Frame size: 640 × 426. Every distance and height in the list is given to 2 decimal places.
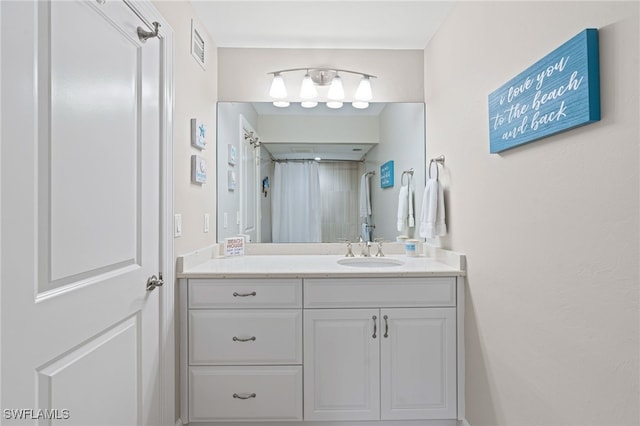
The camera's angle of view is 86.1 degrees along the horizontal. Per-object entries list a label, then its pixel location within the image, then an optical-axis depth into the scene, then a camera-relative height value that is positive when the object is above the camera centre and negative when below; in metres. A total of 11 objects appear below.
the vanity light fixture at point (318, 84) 2.40 +0.92
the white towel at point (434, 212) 2.01 +0.02
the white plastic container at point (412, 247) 2.35 -0.21
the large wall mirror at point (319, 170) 2.49 +0.34
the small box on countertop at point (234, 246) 2.30 -0.19
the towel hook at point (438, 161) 2.08 +0.34
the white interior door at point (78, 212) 0.82 +0.02
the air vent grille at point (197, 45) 1.93 +1.01
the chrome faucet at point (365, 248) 2.40 -0.23
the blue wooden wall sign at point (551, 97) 0.92 +0.38
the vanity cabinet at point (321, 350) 1.75 -0.69
